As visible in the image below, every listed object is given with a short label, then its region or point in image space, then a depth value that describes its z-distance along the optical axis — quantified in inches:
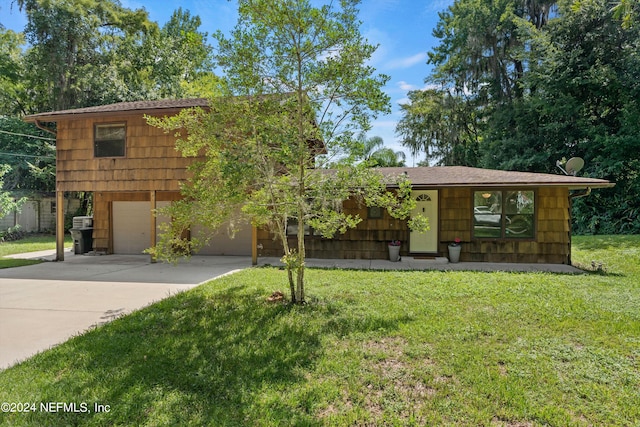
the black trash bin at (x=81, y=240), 418.6
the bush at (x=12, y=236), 548.0
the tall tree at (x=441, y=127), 826.8
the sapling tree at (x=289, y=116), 173.3
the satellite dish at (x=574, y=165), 390.0
